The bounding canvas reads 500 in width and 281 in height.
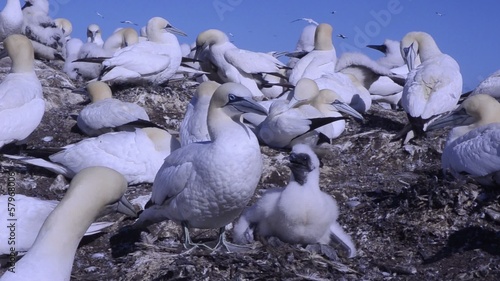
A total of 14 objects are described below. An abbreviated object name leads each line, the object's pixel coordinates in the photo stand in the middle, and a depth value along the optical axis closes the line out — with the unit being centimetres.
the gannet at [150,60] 989
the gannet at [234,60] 1083
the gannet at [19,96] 754
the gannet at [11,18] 1309
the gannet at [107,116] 844
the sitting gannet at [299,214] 543
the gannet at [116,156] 727
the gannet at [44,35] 1355
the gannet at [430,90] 837
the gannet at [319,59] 1087
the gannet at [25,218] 546
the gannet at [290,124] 792
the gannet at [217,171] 502
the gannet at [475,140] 616
